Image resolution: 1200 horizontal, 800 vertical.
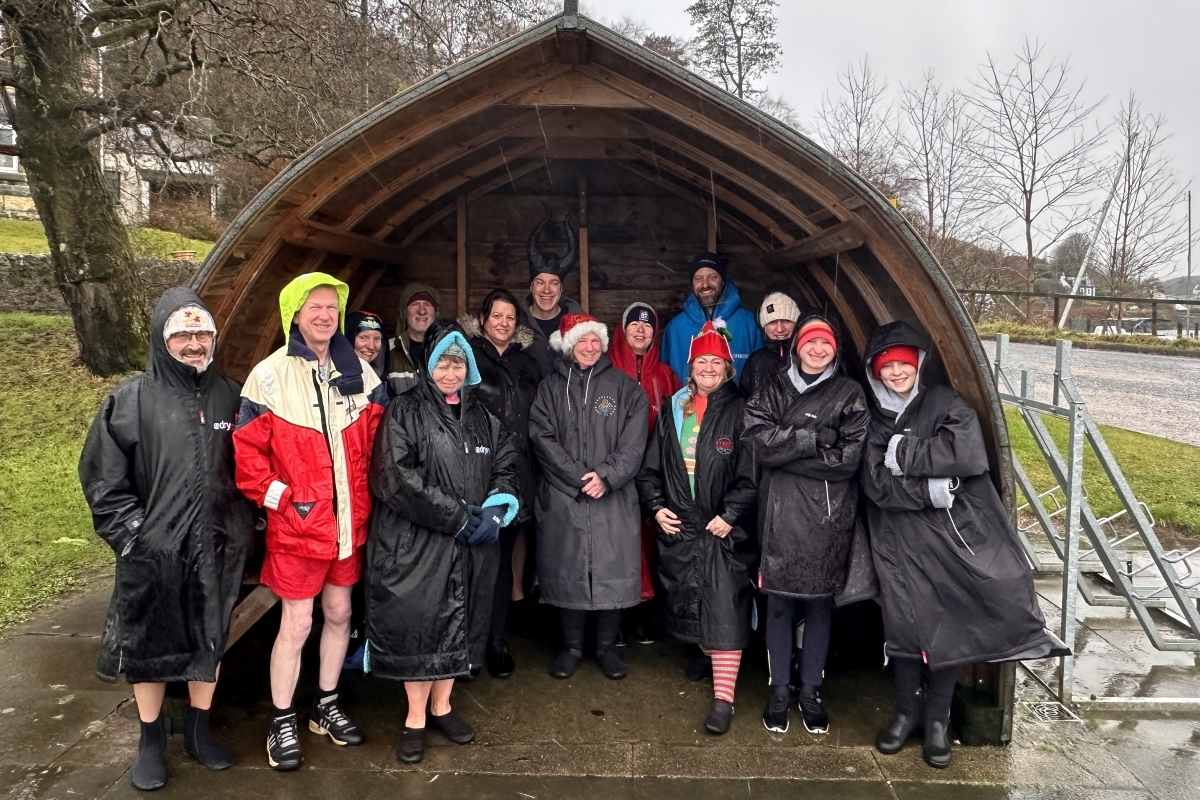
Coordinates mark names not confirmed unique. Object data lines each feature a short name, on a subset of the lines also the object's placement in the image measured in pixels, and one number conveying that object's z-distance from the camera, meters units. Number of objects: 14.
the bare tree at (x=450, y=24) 10.89
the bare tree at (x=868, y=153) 17.78
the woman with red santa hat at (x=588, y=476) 3.76
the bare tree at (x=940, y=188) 18.14
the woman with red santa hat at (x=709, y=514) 3.60
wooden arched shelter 3.33
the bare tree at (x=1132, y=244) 20.91
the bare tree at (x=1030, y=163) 18.70
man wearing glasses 2.87
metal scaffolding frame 3.55
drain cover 3.64
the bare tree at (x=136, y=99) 8.69
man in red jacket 3.03
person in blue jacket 4.67
